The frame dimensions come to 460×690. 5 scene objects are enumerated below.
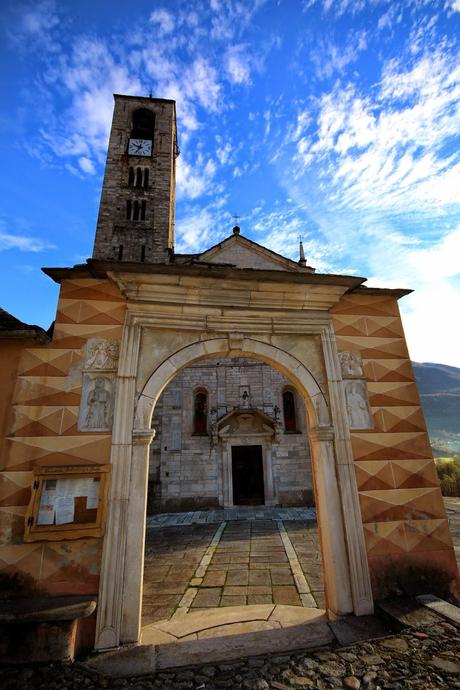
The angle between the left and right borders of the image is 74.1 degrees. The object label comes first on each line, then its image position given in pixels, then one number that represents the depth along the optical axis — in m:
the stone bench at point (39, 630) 2.28
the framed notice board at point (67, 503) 2.75
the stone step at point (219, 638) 2.45
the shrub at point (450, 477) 11.61
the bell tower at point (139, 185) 17.28
